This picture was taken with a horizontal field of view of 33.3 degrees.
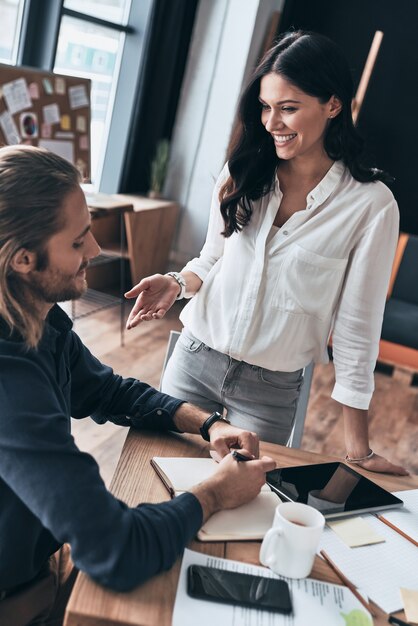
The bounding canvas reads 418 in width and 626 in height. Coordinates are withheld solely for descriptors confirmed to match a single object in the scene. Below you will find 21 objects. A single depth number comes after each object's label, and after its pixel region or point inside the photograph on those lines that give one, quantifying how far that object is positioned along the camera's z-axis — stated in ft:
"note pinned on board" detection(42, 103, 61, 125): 12.42
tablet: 4.16
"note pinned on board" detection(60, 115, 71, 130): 12.91
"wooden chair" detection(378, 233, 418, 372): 15.55
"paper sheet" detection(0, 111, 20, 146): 11.46
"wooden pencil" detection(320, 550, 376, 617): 3.40
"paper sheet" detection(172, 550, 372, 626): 3.11
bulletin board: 11.53
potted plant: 17.92
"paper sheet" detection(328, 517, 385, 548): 3.90
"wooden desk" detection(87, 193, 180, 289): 15.66
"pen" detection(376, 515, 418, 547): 4.03
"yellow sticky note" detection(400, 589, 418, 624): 3.39
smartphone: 3.23
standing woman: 5.01
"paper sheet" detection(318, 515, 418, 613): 3.51
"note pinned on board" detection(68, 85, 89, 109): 13.01
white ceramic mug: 3.36
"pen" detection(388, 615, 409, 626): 3.30
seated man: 3.20
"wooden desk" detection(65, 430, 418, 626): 3.04
